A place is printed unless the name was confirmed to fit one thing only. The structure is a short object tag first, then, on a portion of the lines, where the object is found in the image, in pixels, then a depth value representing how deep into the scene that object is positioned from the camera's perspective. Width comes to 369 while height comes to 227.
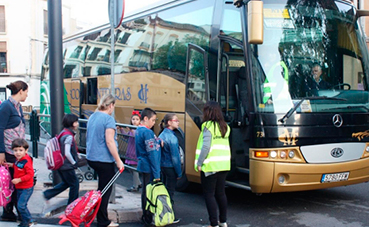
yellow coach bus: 5.89
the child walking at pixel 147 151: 5.56
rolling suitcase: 5.01
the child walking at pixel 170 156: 5.77
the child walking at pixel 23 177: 5.25
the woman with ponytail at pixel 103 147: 5.07
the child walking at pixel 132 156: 7.48
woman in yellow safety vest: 5.25
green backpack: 5.50
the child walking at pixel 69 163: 5.65
